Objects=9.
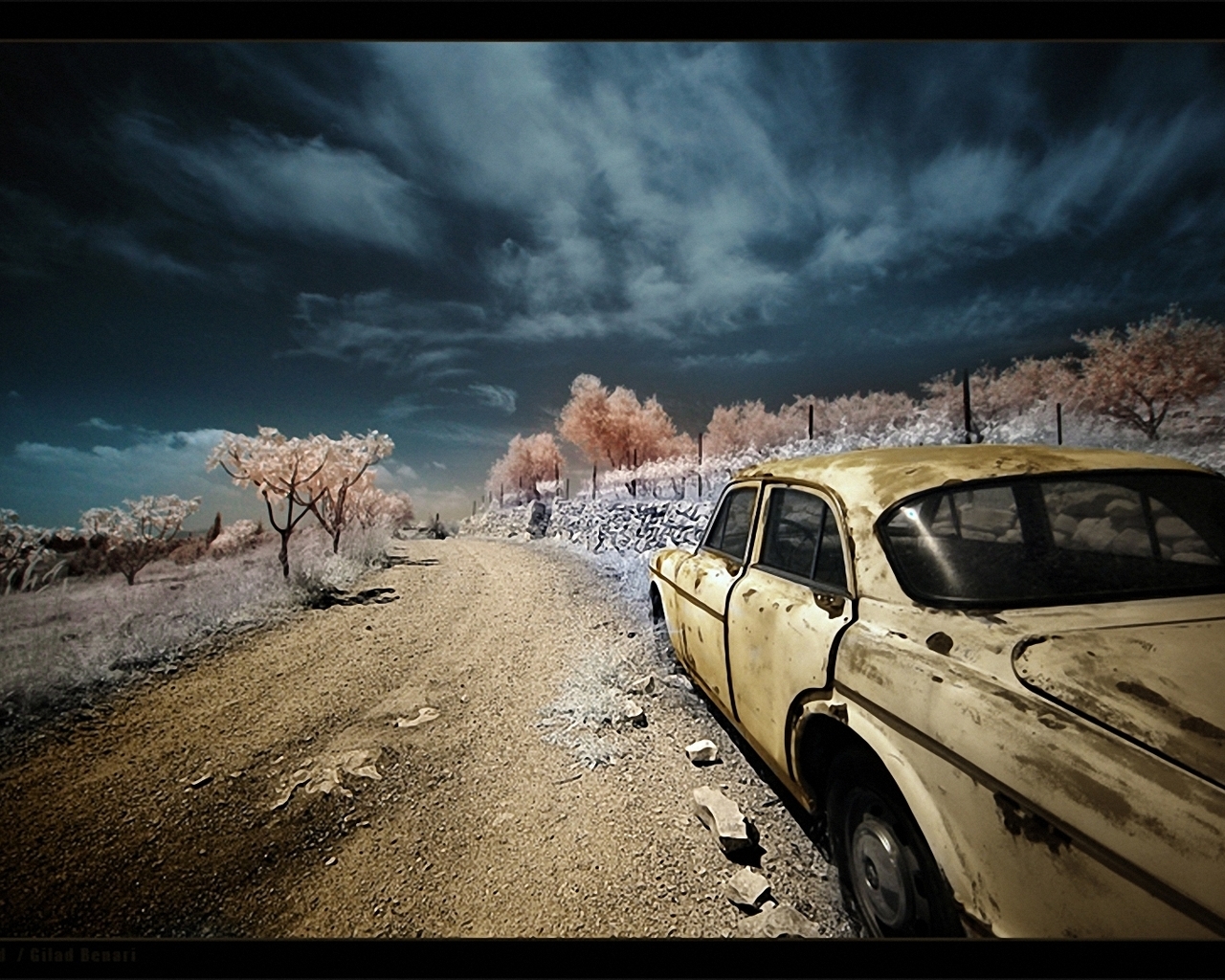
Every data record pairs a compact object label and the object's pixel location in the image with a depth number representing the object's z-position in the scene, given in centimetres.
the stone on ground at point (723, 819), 194
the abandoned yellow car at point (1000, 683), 88
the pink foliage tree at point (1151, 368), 891
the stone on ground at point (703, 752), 260
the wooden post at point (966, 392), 858
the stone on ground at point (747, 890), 170
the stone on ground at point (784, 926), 158
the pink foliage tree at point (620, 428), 1817
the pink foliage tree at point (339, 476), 745
